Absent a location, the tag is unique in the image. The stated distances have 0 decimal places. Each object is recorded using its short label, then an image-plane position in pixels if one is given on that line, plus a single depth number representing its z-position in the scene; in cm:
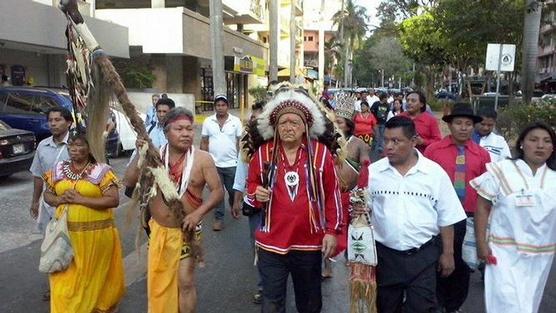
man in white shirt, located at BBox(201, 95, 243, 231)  757
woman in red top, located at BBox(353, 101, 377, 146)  1144
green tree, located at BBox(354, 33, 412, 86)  7662
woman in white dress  353
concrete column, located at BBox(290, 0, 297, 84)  3113
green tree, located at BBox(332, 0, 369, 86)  7921
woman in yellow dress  415
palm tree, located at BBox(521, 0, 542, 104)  1549
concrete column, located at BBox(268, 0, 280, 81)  2502
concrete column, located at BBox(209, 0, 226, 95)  1441
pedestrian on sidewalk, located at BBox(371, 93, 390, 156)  1512
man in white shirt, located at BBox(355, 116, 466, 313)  354
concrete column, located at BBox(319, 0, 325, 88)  5647
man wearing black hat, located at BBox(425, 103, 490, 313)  442
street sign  1368
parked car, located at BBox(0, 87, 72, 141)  1255
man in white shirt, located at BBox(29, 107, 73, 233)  494
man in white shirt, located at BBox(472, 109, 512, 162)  538
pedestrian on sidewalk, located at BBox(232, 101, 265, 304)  510
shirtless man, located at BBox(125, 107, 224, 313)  381
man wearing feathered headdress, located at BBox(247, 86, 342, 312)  360
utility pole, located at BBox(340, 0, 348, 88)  6391
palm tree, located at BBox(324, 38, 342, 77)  8125
